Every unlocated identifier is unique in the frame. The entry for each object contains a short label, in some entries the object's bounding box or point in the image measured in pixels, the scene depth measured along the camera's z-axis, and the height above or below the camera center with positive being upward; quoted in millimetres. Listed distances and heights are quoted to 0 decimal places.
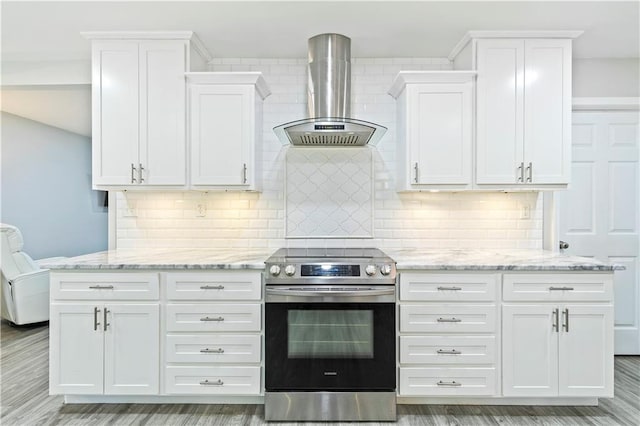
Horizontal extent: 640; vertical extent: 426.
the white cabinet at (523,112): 2752 +710
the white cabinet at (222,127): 2789 +598
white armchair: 4105 -805
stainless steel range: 2316 -795
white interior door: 3268 +92
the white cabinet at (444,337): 2377 -760
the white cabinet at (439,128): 2789 +600
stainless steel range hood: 2801 +902
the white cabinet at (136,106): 2768 +739
